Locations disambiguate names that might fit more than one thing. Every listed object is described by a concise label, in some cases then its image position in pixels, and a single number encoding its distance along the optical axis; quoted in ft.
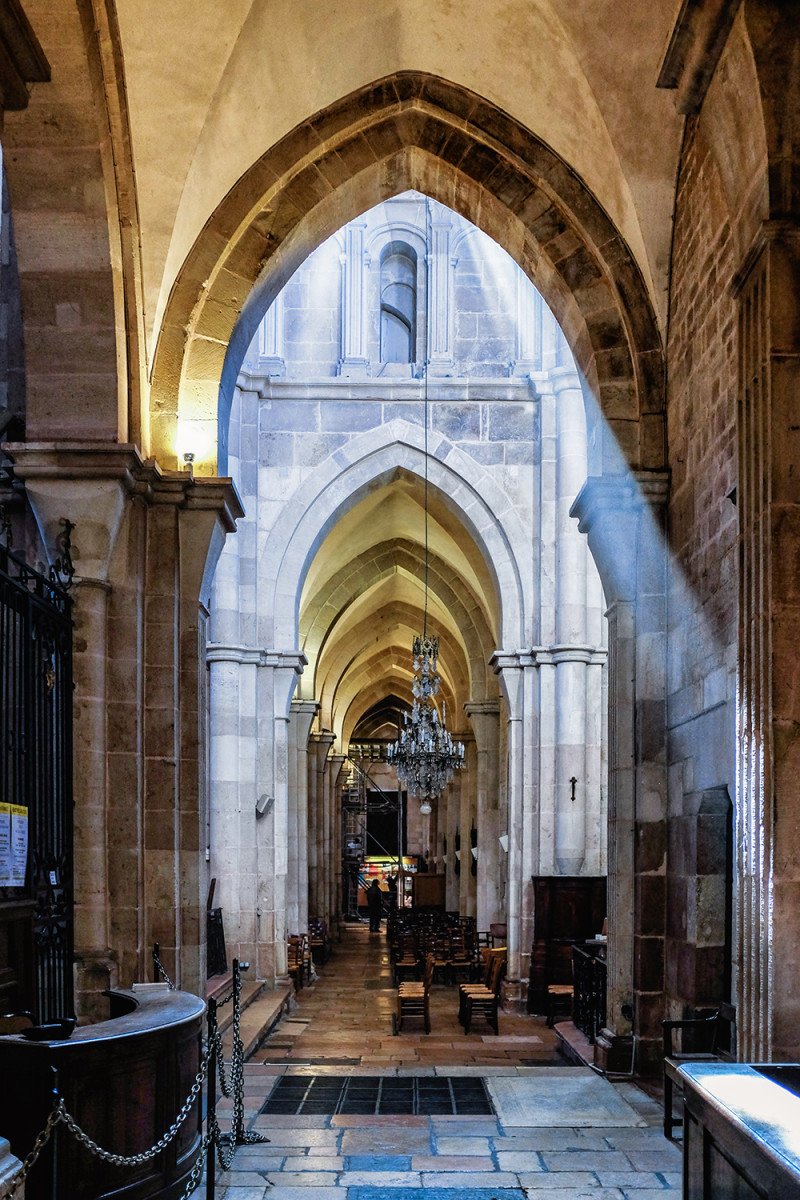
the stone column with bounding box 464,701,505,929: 67.72
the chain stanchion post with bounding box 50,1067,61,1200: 15.20
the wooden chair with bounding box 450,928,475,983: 58.39
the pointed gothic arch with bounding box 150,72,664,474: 28.86
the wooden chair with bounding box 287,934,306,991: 58.70
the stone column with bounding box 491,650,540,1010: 54.03
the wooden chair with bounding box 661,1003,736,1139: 22.85
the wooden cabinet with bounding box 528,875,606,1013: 51.06
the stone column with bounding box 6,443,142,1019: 25.09
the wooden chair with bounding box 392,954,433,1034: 43.86
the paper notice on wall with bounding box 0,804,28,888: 19.95
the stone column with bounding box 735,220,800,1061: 17.11
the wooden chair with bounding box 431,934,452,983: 58.55
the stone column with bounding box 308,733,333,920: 83.51
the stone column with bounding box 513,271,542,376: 57.36
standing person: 102.68
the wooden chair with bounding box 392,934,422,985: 58.08
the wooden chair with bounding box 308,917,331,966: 73.61
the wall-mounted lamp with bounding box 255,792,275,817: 55.42
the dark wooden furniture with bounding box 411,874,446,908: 98.32
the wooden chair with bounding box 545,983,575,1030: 46.70
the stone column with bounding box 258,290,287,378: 58.23
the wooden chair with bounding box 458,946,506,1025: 45.14
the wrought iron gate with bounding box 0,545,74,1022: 20.62
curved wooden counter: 16.25
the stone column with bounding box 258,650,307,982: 55.31
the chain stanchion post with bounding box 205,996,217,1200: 19.25
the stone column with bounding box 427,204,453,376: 58.18
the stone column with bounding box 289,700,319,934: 67.15
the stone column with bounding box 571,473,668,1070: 28.45
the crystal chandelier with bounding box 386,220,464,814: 58.90
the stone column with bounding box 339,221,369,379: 58.70
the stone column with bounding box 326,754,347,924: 100.78
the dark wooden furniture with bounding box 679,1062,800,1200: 10.36
